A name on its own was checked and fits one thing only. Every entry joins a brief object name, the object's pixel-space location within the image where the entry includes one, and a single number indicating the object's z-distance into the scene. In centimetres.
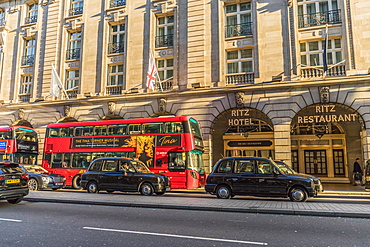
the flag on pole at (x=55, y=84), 2387
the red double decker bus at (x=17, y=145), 1980
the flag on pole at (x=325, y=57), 1755
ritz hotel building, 1900
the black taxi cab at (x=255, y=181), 1160
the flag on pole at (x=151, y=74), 2030
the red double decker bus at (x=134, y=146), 1564
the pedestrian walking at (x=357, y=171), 1959
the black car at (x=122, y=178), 1366
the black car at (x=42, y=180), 1600
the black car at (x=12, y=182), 990
